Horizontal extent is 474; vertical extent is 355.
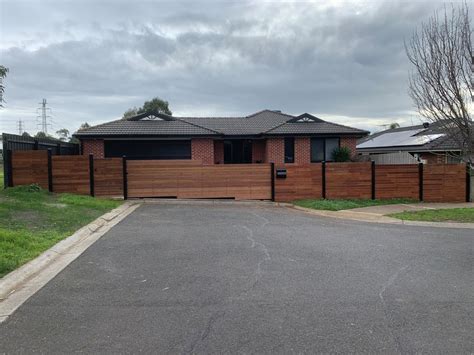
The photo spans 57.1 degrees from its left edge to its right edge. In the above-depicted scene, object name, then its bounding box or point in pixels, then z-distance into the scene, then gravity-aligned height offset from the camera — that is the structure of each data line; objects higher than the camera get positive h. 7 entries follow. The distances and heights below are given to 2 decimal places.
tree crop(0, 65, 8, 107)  12.69 +2.60
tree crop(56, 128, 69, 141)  91.05 +5.80
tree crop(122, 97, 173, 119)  53.82 +6.76
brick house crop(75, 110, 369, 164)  23.69 +1.11
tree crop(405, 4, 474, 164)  13.30 +2.33
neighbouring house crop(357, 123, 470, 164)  24.06 +0.76
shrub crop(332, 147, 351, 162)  24.95 +0.18
